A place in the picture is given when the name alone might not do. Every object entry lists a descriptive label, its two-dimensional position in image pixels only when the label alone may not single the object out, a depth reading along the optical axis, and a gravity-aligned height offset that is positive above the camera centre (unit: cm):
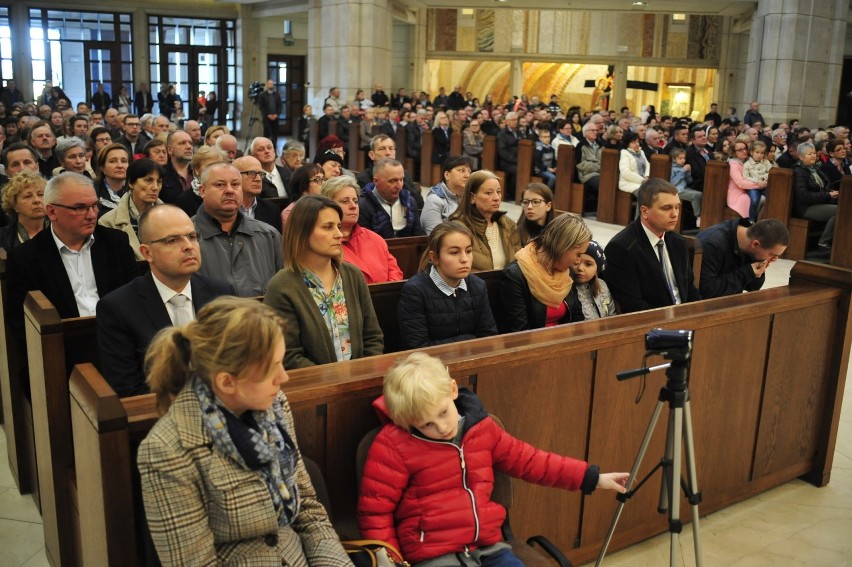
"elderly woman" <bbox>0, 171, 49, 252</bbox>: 395 -51
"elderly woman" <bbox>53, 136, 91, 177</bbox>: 588 -38
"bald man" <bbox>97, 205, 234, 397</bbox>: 268 -64
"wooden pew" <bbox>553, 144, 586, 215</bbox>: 1039 -86
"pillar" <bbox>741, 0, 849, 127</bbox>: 1620 +127
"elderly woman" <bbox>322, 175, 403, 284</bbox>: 395 -63
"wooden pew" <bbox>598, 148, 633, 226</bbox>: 972 -91
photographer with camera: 1852 -2
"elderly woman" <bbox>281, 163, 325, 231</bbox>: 516 -44
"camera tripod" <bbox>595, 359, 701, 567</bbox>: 232 -94
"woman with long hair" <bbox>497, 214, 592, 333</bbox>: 352 -69
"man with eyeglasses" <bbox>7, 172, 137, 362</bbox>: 334 -63
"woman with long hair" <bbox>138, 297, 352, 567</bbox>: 174 -70
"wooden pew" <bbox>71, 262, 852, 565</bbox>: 211 -93
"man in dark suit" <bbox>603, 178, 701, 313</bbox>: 383 -62
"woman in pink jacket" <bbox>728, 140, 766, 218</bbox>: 889 -65
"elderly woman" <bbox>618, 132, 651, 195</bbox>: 959 -55
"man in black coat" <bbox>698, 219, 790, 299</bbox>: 418 -66
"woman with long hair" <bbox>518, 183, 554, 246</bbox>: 454 -51
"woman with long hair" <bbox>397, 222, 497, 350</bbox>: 326 -72
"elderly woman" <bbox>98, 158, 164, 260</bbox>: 446 -49
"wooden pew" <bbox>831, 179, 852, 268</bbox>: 718 -87
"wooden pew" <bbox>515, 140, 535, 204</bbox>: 1099 -63
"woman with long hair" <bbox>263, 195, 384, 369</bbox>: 290 -65
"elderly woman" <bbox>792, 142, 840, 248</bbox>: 822 -67
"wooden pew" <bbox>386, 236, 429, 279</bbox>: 482 -79
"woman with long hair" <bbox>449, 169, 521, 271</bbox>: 441 -58
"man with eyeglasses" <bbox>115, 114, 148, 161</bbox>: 862 -35
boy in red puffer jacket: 216 -94
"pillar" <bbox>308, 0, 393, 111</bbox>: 1742 +133
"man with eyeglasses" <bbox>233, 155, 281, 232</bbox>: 476 -51
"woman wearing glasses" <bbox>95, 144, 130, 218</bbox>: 524 -43
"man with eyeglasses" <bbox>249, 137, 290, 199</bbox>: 609 -46
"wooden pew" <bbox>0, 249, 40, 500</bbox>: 340 -126
